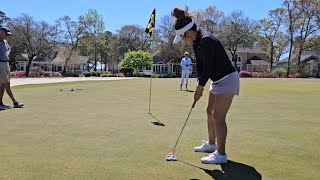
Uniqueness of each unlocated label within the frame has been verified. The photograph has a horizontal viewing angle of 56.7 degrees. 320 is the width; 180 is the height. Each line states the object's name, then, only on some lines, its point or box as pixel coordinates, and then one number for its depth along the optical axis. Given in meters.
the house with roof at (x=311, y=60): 65.90
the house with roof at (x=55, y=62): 82.15
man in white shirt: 17.65
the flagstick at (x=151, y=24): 9.46
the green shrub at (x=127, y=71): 61.49
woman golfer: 4.18
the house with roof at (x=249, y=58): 89.41
